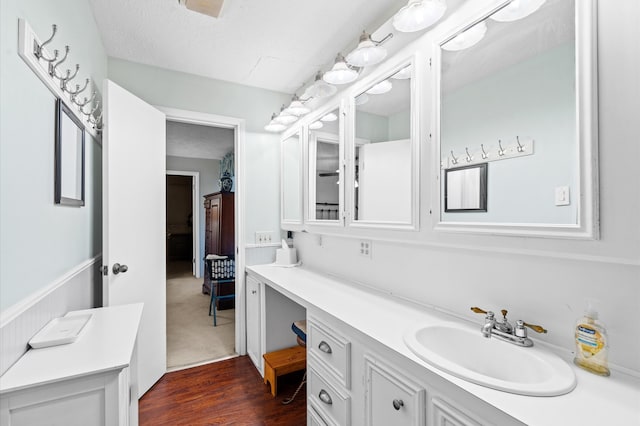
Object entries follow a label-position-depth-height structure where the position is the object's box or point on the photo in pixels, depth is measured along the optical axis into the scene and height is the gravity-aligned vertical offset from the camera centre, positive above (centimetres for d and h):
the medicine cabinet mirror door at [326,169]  196 +33
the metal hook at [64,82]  123 +57
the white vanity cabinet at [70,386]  82 -52
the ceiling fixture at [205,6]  159 +117
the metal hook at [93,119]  175 +60
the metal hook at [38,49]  99 +58
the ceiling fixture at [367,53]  143 +81
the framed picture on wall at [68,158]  121 +27
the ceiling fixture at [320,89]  188 +83
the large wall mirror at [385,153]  144 +35
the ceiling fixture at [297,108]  223 +83
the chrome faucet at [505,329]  99 -41
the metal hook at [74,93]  131 +56
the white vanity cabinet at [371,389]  80 -61
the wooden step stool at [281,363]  200 -106
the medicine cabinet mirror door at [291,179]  254 +33
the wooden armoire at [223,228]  412 -20
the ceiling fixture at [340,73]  161 +80
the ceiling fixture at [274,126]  257 +80
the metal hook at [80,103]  139 +57
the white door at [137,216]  182 -1
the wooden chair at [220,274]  365 -77
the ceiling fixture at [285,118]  241 +82
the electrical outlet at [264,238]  276 -23
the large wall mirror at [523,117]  83 +35
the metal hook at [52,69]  112 +57
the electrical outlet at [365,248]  181 -22
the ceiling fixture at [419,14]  114 +81
